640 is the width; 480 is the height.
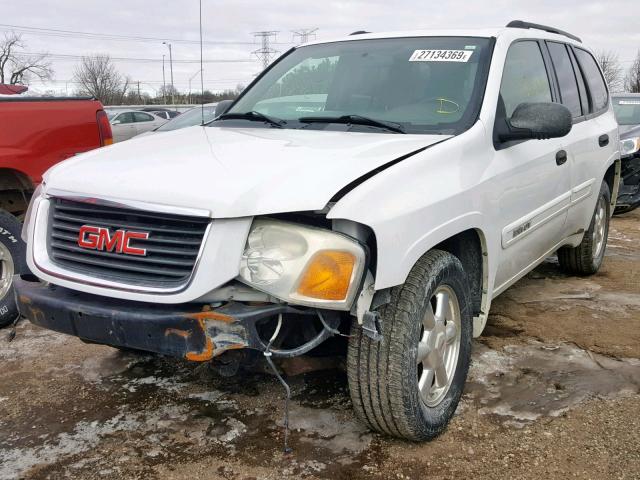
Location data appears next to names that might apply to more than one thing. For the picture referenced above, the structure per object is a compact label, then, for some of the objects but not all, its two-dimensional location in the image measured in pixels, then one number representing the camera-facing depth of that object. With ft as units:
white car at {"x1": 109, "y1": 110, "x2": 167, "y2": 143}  61.93
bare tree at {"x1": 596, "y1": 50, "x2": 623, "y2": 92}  182.19
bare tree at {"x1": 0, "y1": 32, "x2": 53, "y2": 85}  159.63
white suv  7.48
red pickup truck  13.97
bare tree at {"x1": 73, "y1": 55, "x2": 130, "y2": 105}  173.88
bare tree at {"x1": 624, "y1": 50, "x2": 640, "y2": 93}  175.62
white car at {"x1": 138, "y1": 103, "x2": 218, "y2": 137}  27.27
